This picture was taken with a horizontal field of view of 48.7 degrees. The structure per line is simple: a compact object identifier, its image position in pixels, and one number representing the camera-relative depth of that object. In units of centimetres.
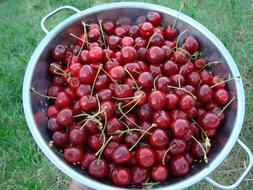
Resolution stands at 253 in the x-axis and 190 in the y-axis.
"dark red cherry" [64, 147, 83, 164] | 32
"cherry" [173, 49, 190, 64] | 37
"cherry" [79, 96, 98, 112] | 33
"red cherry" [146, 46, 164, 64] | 36
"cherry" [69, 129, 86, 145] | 32
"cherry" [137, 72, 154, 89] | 34
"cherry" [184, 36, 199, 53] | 38
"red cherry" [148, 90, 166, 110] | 33
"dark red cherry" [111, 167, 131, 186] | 32
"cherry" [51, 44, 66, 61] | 37
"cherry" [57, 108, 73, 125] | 33
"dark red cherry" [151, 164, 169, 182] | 32
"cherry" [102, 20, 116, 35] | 40
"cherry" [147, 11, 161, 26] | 40
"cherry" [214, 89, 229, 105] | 36
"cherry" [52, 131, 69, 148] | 33
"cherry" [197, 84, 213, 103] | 35
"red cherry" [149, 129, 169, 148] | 32
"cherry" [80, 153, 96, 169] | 33
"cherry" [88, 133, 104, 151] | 33
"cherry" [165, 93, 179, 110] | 34
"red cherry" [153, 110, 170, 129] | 33
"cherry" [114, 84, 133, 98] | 33
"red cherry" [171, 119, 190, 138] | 32
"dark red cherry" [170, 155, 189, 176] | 32
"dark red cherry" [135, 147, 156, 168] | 32
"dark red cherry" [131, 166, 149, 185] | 32
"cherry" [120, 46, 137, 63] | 36
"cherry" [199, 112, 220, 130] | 34
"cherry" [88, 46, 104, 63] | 36
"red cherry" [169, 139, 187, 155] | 33
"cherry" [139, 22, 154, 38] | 38
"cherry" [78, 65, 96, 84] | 34
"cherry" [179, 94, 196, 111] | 33
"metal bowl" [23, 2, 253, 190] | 31
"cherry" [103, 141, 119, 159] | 33
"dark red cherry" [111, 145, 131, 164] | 32
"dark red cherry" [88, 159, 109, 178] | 32
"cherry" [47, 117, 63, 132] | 34
